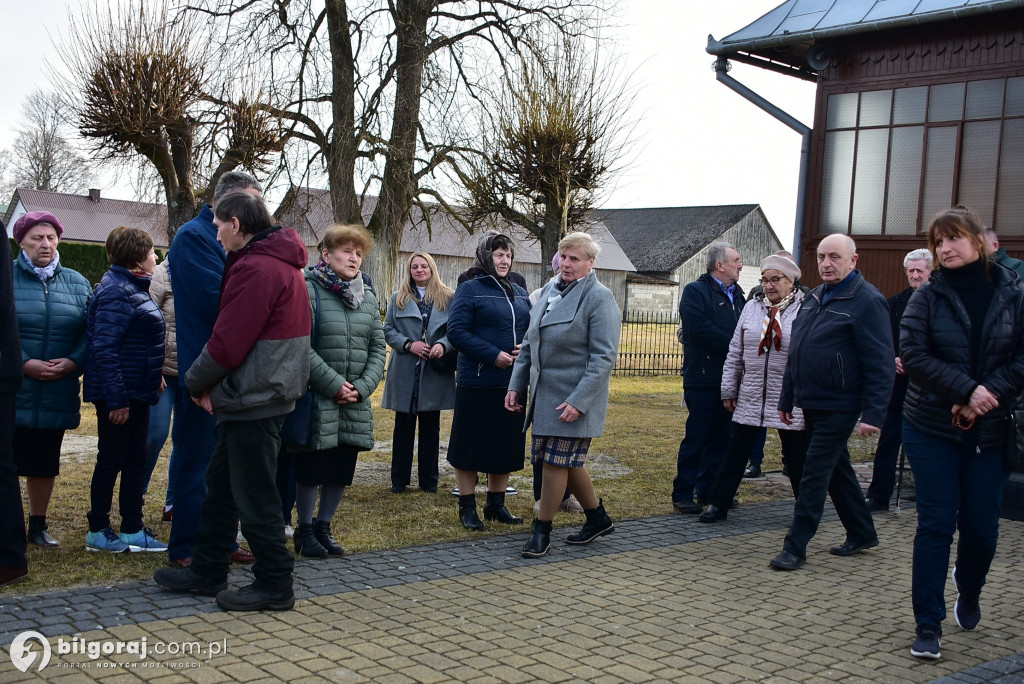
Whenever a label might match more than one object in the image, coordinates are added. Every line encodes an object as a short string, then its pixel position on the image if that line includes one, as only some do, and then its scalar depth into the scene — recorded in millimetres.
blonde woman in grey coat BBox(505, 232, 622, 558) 5926
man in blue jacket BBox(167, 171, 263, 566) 5008
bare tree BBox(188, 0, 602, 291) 20375
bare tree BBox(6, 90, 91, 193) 63875
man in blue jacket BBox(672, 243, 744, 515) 7672
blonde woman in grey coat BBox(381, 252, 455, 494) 7797
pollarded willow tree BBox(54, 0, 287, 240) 20578
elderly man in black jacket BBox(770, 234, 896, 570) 6004
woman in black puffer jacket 4605
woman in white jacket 7059
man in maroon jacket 4562
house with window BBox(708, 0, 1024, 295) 10156
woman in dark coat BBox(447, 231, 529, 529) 6723
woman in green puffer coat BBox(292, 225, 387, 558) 5711
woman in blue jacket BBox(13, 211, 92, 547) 5574
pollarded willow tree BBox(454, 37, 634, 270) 17438
